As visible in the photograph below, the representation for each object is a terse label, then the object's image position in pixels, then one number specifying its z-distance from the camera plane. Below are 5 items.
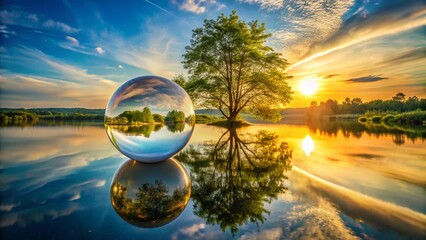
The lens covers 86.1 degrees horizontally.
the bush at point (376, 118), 43.34
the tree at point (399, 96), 99.88
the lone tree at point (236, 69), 21.61
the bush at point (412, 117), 33.78
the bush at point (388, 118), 39.09
